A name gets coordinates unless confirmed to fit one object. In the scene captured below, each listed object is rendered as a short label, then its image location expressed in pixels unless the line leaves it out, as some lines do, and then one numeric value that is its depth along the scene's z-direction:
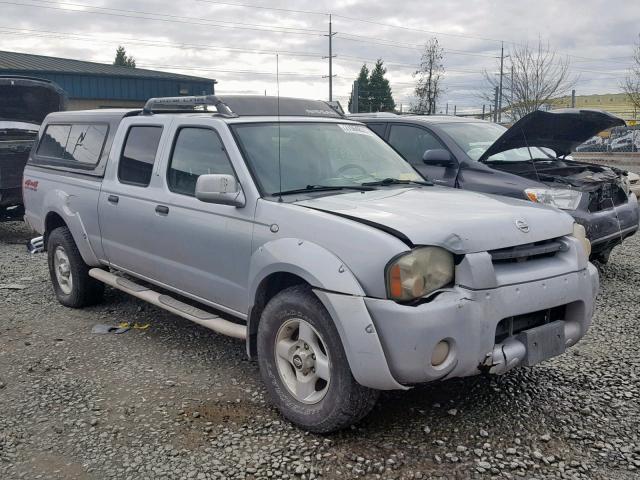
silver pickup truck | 3.13
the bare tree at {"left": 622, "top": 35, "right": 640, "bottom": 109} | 26.89
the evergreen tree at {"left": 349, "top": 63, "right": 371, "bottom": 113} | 45.55
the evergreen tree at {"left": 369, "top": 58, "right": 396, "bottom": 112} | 46.75
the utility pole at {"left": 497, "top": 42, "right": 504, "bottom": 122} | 26.81
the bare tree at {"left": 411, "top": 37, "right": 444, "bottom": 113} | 40.50
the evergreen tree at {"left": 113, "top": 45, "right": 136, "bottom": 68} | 58.31
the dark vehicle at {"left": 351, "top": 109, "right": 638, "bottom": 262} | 6.26
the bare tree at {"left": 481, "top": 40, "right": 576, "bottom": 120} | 28.19
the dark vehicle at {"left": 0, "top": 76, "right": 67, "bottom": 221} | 9.38
